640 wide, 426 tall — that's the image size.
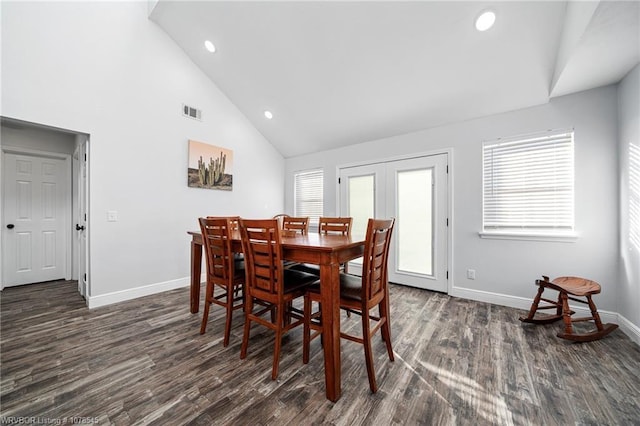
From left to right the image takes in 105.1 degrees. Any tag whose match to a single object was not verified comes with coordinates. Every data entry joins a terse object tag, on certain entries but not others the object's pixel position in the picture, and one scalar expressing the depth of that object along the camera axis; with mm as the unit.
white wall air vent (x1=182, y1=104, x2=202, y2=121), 3705
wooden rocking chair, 2094
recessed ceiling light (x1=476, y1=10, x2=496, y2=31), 2204
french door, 3389
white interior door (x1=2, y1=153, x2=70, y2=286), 3496
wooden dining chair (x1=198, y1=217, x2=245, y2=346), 2070
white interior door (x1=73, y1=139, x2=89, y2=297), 2970
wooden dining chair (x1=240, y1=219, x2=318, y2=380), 1656
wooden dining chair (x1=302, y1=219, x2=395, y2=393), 1558
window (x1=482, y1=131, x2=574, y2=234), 2664
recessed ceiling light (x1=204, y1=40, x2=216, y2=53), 3461
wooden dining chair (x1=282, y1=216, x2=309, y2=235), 2949
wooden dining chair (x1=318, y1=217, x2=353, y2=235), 2760
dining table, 1472
